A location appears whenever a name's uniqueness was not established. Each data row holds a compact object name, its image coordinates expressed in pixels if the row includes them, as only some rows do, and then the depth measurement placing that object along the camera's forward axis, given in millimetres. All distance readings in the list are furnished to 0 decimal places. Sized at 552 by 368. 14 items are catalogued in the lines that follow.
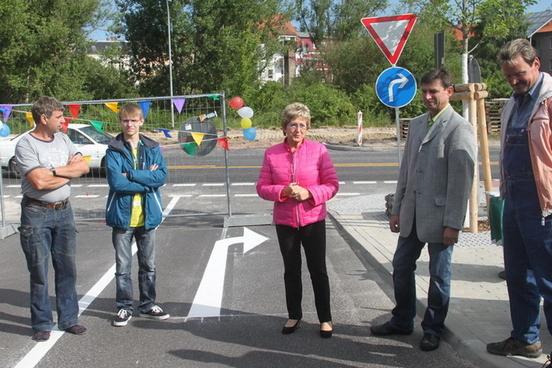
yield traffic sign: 9023
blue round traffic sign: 8992
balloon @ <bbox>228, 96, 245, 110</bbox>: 9594
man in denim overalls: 3992
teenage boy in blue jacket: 5609
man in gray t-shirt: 5250
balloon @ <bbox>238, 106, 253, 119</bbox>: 10242
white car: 16516
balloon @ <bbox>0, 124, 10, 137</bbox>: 9757
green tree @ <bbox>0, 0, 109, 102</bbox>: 32531
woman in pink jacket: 5000
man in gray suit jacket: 4633
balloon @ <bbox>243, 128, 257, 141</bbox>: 10156
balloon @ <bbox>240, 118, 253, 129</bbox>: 10161
